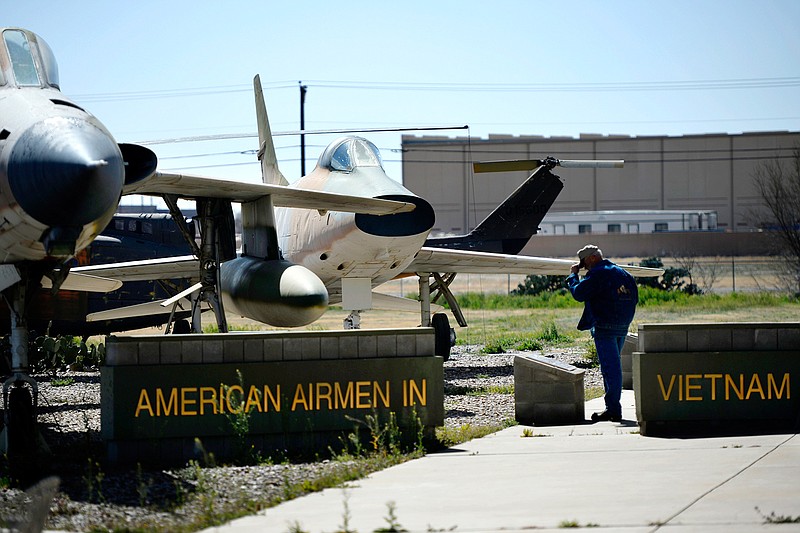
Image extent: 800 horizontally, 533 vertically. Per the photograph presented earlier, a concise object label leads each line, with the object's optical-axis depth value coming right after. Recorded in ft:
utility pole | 339.37
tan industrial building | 496.28
